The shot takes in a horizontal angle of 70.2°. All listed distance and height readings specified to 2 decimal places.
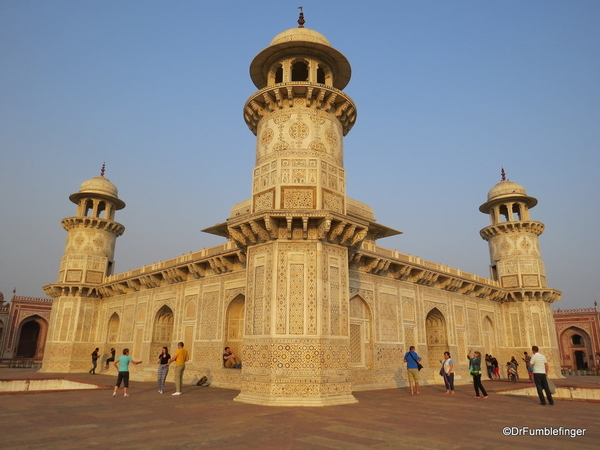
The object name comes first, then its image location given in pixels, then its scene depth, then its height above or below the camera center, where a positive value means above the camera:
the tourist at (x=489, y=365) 22.17 -0.68
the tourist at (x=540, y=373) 10.59 -0.50
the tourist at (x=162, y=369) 12.89 -0.61
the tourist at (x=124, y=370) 11.78 -0.59
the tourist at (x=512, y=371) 20.02 -0.92
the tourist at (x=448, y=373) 13.53 -0.67
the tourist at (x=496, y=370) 22.35 -0.93
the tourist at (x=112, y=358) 22.38 -0.53
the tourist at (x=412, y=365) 13.02 -0.42
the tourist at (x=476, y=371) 12.16 -0.54
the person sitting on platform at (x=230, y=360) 16.44 -0.41
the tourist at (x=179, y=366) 12.38 -0.49
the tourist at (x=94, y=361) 22.98 -0.70
